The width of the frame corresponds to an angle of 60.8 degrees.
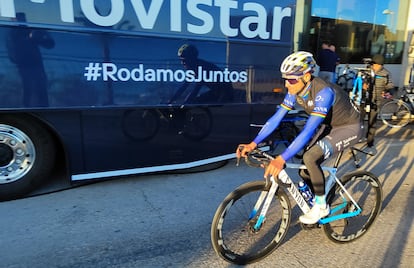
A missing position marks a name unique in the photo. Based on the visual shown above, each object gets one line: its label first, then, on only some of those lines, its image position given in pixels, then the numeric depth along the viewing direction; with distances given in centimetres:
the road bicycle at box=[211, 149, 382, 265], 292
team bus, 380
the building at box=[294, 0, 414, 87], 1168
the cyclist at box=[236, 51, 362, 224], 282
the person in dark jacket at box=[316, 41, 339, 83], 1016
